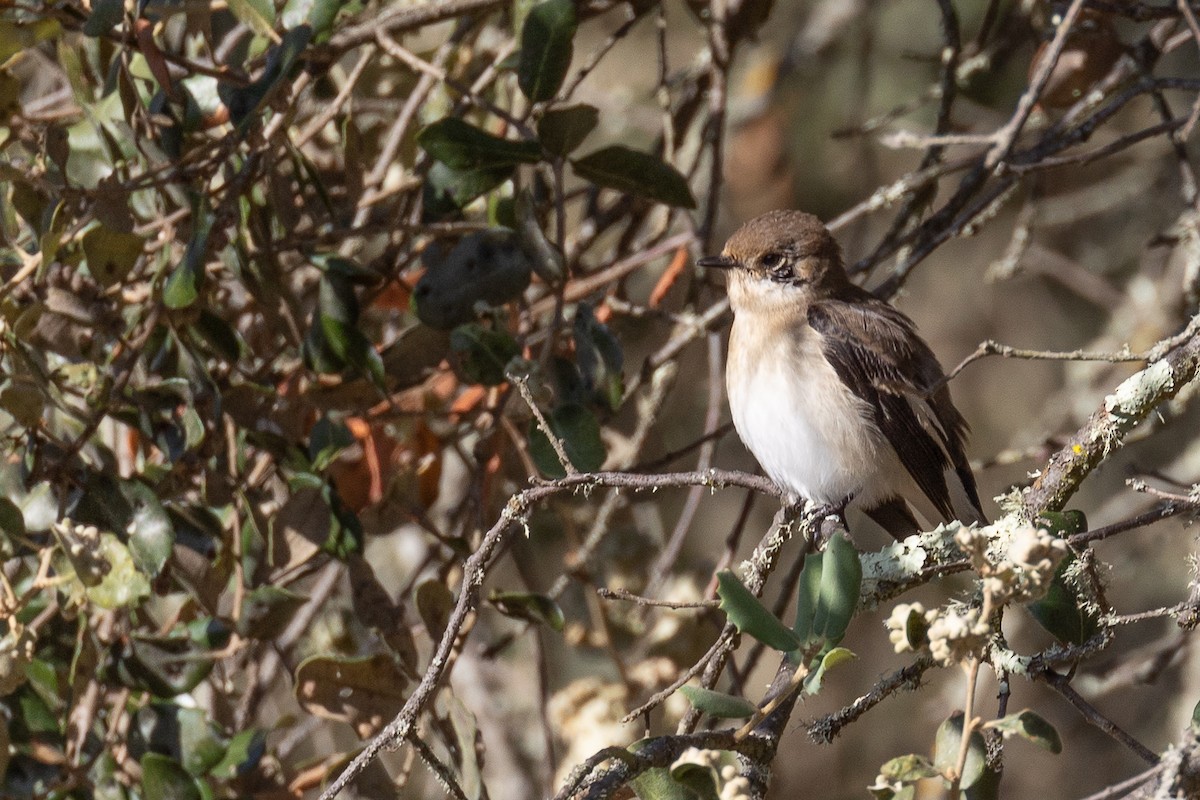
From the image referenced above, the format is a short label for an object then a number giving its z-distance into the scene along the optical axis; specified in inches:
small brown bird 280.8
